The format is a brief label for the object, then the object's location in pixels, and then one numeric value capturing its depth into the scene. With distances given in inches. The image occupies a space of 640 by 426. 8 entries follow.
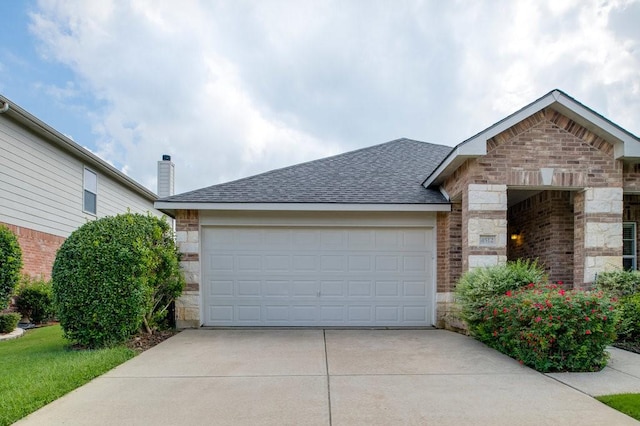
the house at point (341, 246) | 323.0
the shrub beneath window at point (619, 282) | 269.6
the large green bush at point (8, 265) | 311.6
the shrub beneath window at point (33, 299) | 362.0
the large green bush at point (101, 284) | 241.3
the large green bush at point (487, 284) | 252.3
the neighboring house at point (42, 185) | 361.1
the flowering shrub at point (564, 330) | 197.9
